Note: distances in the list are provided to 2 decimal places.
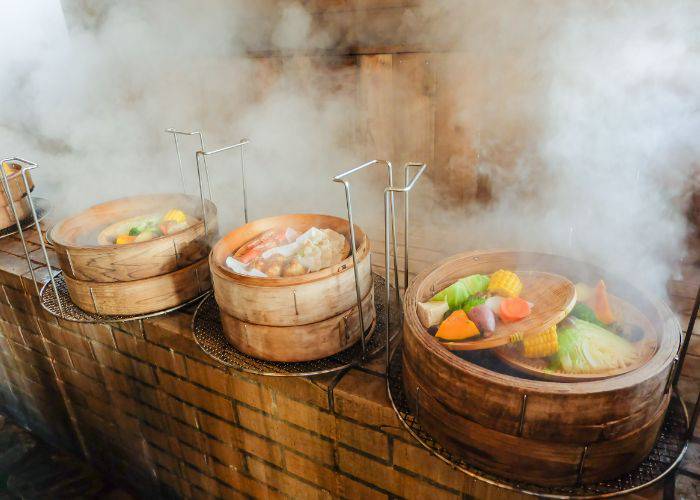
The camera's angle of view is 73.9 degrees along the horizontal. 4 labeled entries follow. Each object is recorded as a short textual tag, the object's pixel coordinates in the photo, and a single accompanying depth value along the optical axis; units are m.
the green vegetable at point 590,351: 1.50
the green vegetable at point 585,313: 1.72
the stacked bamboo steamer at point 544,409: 1.37
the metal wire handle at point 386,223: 1.55
